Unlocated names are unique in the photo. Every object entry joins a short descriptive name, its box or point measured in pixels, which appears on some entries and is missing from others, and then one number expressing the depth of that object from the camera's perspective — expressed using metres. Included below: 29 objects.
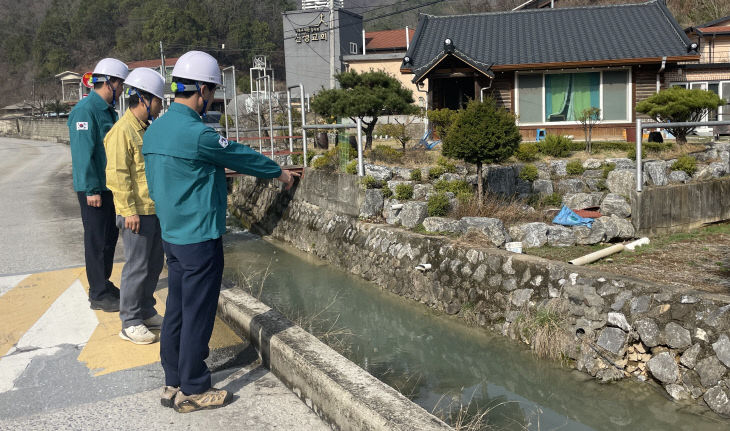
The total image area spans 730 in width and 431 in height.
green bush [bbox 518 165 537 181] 10.96
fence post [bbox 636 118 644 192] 8.55
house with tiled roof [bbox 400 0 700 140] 16.97
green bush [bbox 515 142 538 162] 12.09
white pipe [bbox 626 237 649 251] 8.20
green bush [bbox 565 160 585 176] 11.31
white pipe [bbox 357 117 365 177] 10.56
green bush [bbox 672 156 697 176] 10.14
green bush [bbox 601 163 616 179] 10.86
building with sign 43.47
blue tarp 9.03
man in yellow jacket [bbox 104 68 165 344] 4.64
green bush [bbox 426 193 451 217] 9.70
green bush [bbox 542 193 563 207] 10.39
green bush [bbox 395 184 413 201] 10.49
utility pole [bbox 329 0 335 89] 25.76
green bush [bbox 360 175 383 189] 10.84
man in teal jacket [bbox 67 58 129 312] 5.26
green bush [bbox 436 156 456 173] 11.08
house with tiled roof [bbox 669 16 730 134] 21.21
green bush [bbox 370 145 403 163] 12.67
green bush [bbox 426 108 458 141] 14.17
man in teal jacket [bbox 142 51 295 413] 3.52
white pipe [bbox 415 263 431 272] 8.70
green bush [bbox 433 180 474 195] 10.24
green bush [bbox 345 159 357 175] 11.41
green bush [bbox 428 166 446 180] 10.97
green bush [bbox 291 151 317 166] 13.86
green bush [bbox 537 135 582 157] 12.59
